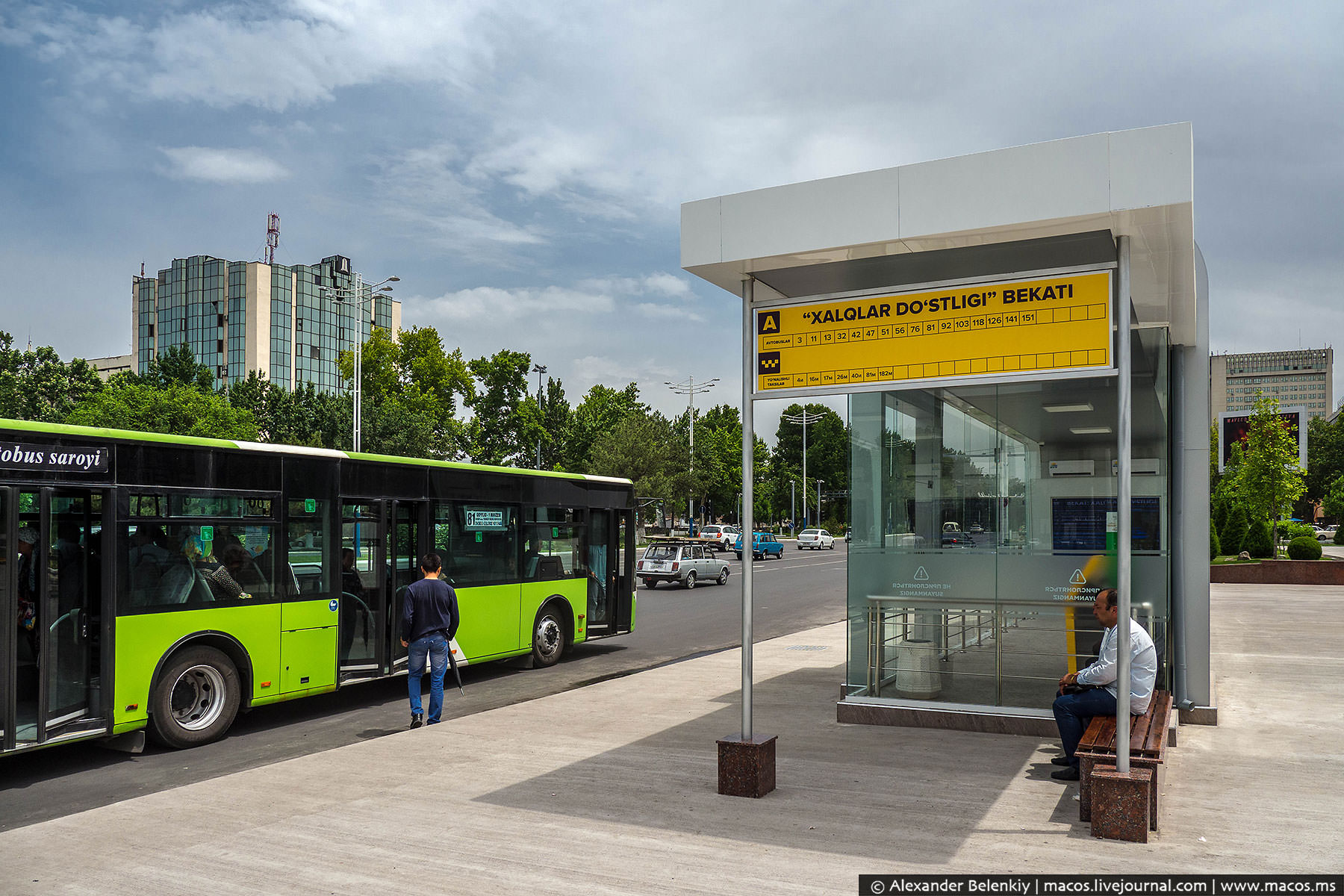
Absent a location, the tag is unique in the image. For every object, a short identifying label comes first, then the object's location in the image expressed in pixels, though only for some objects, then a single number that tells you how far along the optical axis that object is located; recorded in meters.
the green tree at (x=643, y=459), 63.72
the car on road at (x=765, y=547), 49.12
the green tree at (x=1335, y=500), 77.38
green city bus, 7.55
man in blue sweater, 9.37
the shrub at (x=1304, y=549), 33.81
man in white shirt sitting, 6.78
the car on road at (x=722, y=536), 58.47
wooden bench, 5.92
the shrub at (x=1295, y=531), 35.58
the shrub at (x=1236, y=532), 37.75
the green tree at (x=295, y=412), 54.26
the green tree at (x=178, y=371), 57.56
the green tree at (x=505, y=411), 70.19
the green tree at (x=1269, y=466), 33.66
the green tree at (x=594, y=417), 70.62
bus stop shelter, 6.11
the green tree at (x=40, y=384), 49.44
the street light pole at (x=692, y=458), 69.00
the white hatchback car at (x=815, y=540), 65.25
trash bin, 9.58
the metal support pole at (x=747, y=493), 6.61
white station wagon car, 31.30
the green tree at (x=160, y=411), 47.06
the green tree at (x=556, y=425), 72.06
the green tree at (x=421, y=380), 61.16
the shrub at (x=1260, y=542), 36.69
